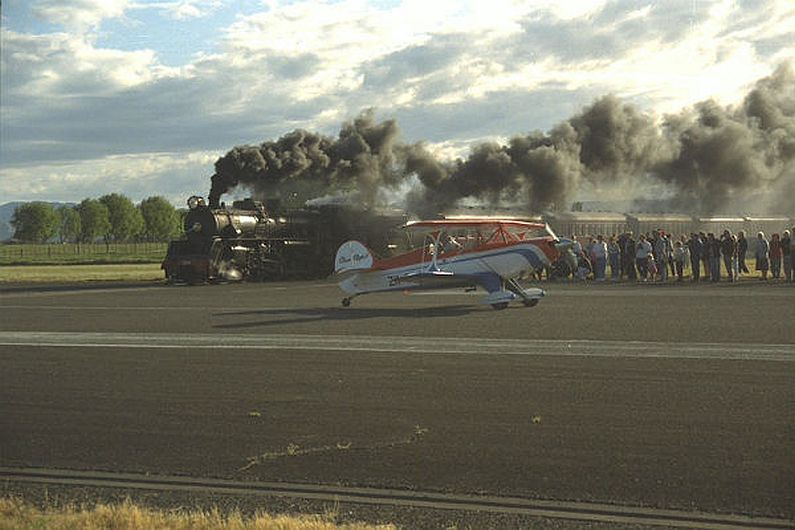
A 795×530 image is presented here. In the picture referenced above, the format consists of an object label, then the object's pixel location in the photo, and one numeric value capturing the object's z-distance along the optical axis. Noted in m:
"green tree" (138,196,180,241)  164.75
